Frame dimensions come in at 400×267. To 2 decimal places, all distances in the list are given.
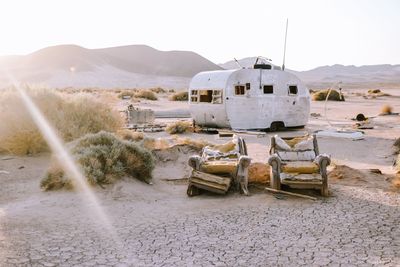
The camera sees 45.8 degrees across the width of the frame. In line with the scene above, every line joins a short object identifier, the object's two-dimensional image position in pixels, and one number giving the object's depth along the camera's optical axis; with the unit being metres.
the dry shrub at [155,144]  12.95
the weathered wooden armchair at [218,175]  8.37
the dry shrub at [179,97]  38.50
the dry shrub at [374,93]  45.10
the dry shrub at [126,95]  38.63
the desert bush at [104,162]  8.95
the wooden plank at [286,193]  8.08
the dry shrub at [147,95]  37.87
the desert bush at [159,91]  50.64
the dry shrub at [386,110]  26.31
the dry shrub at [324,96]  39.00
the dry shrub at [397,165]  10.48
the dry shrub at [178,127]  18.19
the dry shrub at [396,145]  13.51
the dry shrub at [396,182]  8.91
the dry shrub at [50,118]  12.55
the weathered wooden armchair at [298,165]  8.15
